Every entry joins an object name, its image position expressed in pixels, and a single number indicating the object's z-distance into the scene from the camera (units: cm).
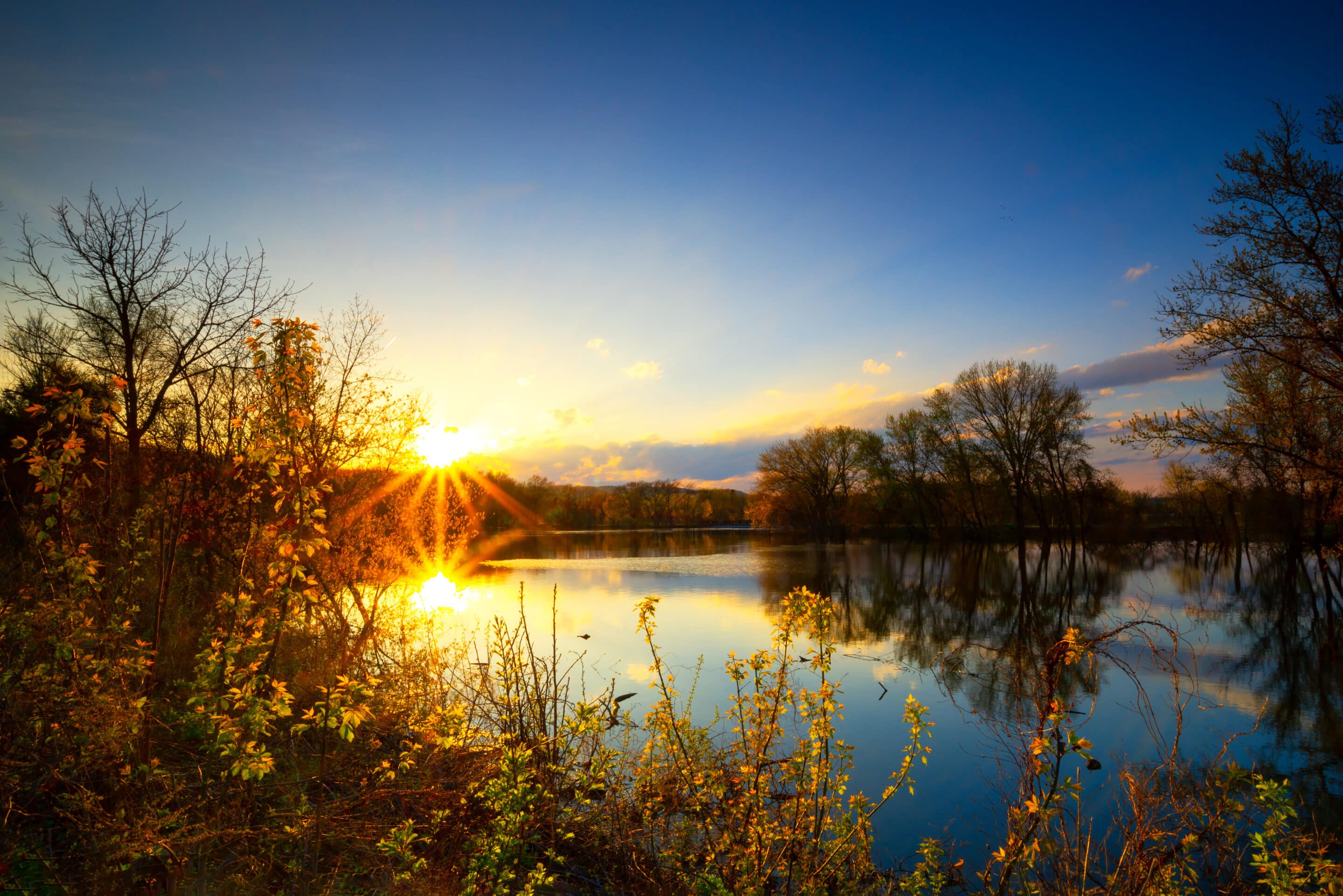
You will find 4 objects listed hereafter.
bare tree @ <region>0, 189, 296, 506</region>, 934
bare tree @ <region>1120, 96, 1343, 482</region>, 1059
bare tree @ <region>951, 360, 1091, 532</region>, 4138
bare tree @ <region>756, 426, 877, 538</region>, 6072
